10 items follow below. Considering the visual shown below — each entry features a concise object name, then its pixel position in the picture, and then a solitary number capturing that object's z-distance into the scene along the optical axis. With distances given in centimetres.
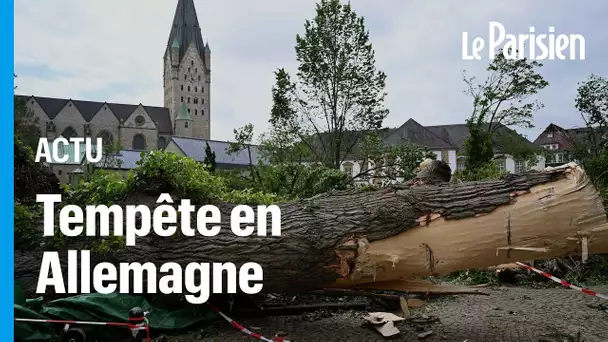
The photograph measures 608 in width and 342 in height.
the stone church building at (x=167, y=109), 8038
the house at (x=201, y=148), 6141
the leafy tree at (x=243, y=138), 2390
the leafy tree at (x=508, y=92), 2992
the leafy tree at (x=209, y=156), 3103
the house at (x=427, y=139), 3888
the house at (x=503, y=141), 3334
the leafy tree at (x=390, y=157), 1930
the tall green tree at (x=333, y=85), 2123
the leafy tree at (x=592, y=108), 2798
